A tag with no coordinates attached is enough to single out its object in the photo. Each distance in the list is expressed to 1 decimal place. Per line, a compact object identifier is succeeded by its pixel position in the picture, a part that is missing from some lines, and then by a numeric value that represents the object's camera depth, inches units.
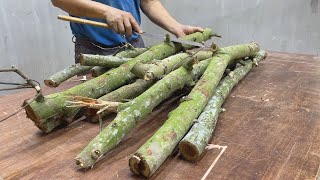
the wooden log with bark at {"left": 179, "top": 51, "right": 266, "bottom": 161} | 39.3
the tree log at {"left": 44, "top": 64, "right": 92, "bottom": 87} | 61.9
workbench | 37.5
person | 66.6
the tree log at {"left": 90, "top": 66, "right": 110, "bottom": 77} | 66.2
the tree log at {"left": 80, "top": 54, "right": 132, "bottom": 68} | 60.9
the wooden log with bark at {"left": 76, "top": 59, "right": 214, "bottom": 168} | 38.1
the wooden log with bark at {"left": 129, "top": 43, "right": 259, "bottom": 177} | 36.0
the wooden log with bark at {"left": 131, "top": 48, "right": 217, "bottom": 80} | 51.4
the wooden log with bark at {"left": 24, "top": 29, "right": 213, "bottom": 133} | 45.3
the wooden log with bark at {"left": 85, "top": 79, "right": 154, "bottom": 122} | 50.8
